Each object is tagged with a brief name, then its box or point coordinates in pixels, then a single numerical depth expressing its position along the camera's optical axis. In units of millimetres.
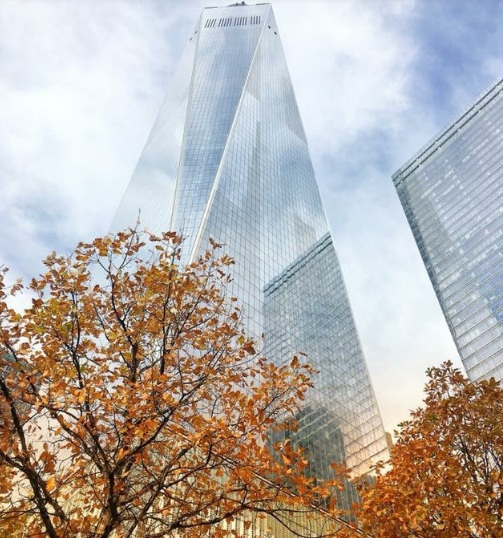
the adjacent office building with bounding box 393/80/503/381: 91375
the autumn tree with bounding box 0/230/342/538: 7090
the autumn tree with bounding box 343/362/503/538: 10281
